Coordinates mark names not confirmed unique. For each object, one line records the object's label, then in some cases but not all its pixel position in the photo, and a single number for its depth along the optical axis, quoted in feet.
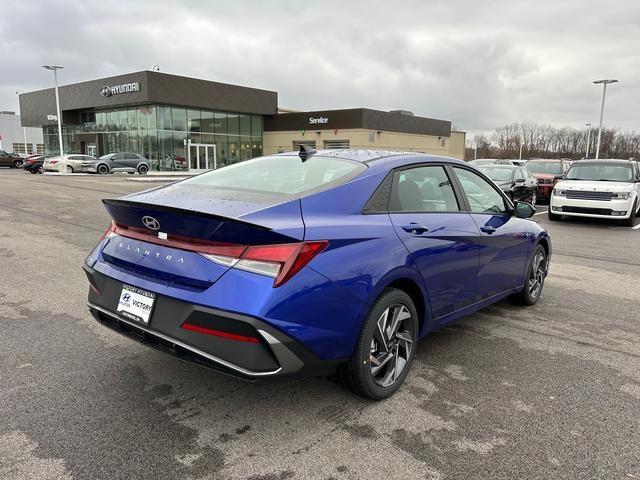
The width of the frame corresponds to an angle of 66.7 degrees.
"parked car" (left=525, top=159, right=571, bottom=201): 59.62
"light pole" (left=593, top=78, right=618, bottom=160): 126.21
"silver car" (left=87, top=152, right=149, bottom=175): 114.11
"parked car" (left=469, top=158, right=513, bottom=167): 55.10
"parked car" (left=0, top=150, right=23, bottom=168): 147.02
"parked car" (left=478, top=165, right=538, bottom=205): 47.51
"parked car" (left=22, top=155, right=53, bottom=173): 116.57
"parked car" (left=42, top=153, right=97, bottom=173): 111.65
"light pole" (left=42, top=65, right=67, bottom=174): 111.24
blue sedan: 8.15
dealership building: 129.90
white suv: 39.83
